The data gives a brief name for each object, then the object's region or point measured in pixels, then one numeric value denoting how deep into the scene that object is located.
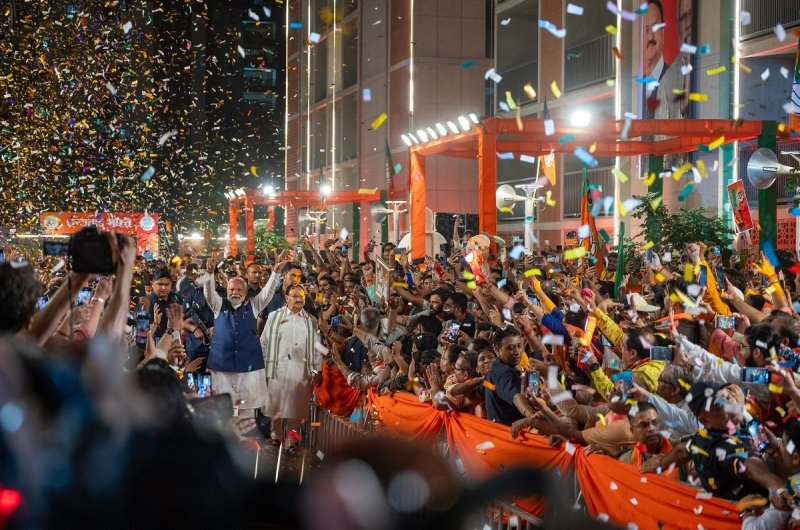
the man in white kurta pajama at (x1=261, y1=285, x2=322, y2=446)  11.36
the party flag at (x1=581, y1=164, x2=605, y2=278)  16.84
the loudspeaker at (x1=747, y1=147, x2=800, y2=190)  15.06
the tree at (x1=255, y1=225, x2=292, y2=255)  39.84
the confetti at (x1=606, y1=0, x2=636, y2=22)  24.14
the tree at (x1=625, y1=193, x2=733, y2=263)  16.83
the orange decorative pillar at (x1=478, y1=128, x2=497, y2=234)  17.69
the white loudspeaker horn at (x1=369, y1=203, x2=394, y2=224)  32.11
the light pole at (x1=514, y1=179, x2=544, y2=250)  21.09
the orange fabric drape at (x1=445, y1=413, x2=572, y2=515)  6.96
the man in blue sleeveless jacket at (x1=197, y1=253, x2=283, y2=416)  10.87
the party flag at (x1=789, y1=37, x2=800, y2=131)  14.03
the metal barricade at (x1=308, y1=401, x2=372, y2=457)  9.53
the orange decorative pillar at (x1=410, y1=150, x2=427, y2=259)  21.34
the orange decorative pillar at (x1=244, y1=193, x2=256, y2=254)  38.66
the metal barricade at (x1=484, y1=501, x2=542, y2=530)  4.59
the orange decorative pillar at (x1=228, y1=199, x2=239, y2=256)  42.28
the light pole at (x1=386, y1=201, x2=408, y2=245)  28.48
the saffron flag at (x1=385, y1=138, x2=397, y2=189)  33.09
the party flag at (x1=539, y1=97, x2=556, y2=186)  22.59
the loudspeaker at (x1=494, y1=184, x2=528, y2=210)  25.19
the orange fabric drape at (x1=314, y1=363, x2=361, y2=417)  11.44
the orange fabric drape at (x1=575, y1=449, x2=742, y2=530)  5.34
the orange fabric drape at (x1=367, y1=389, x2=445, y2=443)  8.59
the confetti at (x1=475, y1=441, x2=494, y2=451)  7.62
